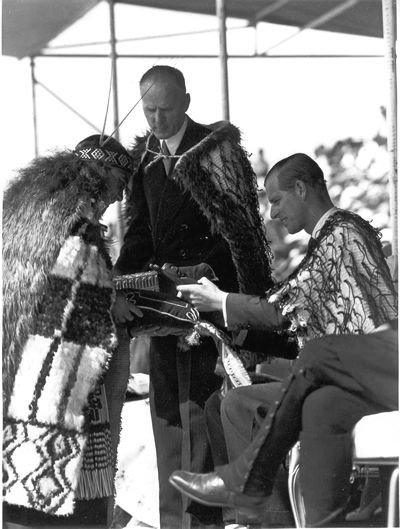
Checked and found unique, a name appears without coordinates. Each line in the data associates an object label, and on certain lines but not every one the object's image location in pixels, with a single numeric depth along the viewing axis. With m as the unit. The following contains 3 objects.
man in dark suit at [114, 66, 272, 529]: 6.58
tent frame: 6.21
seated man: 5.79
